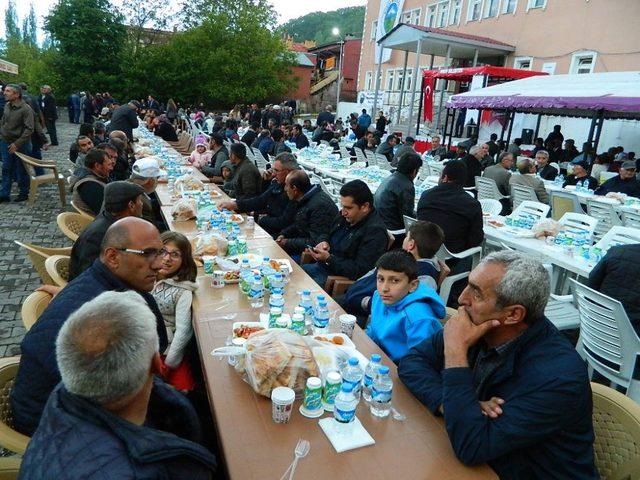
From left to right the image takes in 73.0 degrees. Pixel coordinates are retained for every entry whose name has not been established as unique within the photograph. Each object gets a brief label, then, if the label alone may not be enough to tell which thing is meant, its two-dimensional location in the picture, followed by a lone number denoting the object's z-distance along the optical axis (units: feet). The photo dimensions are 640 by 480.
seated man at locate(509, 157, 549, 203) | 25.02
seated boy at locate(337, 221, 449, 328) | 10.48
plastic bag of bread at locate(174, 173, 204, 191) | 21.30
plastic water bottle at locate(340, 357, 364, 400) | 6.37
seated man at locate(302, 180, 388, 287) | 12.94
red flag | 54.44
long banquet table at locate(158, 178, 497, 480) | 5.25
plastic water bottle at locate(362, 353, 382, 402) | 6.67
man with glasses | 5.93
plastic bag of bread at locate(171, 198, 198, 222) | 16.76
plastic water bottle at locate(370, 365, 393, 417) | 6.29
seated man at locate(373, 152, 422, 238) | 17.72
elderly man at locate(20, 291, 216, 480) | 3.80
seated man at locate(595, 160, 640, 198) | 26.27
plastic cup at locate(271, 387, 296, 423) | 5.86
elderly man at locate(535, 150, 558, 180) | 33.96
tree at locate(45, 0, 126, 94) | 91.76
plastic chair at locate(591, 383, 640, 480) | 5.89
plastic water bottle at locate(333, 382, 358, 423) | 5.91
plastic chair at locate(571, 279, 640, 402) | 9.38
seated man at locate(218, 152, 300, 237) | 18.21
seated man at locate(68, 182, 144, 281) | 9.80
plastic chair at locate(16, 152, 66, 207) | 26.04
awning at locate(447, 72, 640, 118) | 27.99
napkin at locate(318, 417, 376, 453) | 5.65
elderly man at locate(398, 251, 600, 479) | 5.30
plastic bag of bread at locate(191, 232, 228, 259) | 12.45
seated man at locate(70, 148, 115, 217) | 15.93
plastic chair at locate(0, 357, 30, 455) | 5.64
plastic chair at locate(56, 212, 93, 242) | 13.09
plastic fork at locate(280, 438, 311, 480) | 5.14
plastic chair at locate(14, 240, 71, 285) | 10.37
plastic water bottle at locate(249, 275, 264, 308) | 9.85
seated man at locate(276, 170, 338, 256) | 15.43
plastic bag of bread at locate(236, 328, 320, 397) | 6.35
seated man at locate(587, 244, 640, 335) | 10.21
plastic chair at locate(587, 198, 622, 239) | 21.04
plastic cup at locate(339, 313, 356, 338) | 8.55
